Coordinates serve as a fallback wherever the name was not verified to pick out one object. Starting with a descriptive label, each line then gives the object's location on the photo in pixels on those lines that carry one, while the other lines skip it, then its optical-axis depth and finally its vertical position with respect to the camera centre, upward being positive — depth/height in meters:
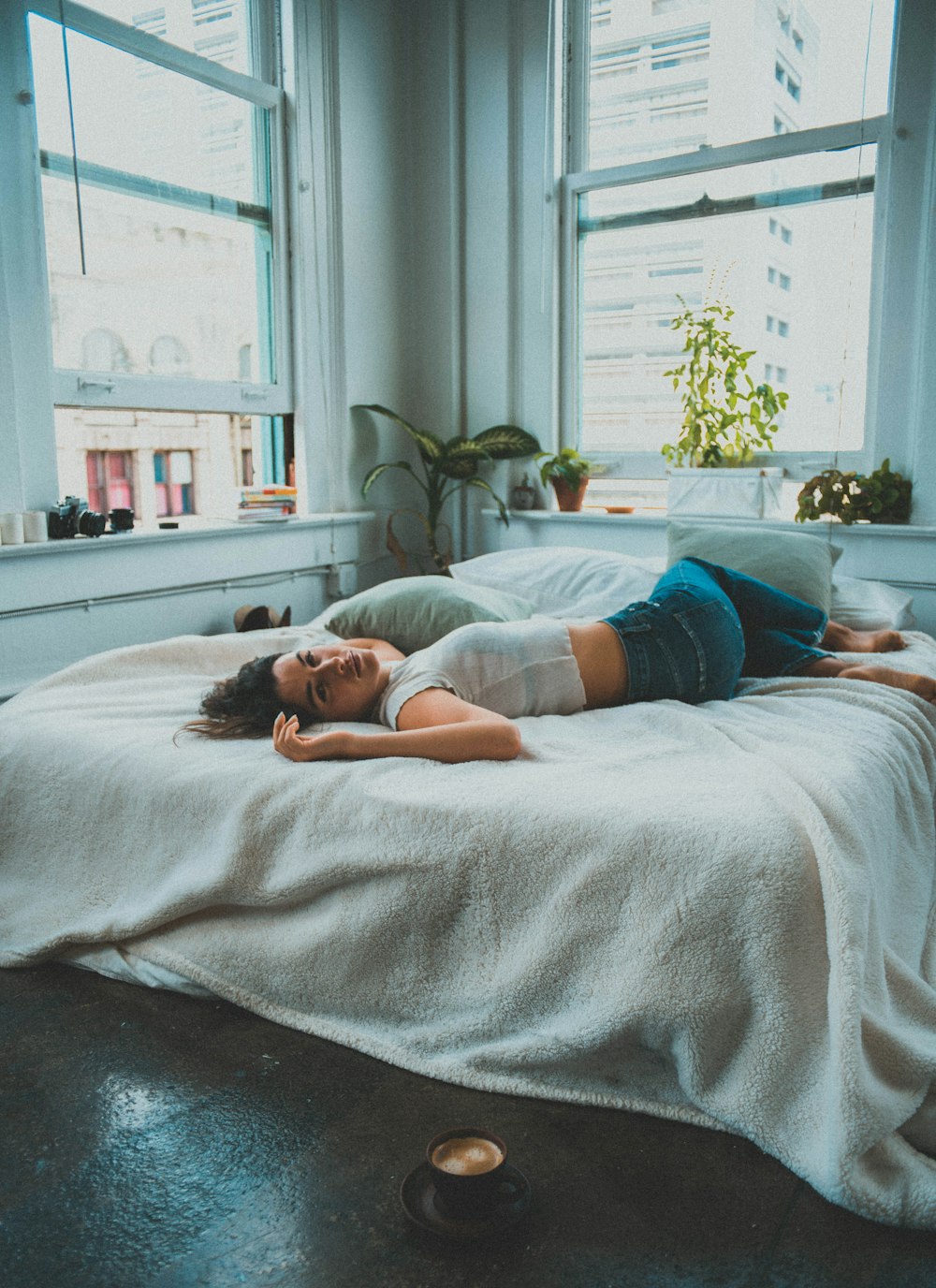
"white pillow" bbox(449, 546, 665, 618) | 3.04 -0.36
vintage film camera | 2.88 -0.15
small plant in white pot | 3.65 +0.17
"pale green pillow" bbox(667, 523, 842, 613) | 2.84 -0.26
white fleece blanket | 1.36 -0.68
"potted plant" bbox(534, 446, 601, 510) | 3.99 -0.05
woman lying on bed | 1.85 -0.45
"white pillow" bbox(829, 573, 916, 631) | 2.98 -0.43
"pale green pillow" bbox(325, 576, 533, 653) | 2.73 -0.40
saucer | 1.21 -0.89
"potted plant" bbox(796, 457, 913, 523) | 3.34 -0.12
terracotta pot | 4.02 -0.12
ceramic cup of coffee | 1.20 -0.82
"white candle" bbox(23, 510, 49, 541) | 2.79 -0.16
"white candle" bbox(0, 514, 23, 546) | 2.74 -0.17
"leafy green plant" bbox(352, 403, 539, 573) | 4.07 +0.03
